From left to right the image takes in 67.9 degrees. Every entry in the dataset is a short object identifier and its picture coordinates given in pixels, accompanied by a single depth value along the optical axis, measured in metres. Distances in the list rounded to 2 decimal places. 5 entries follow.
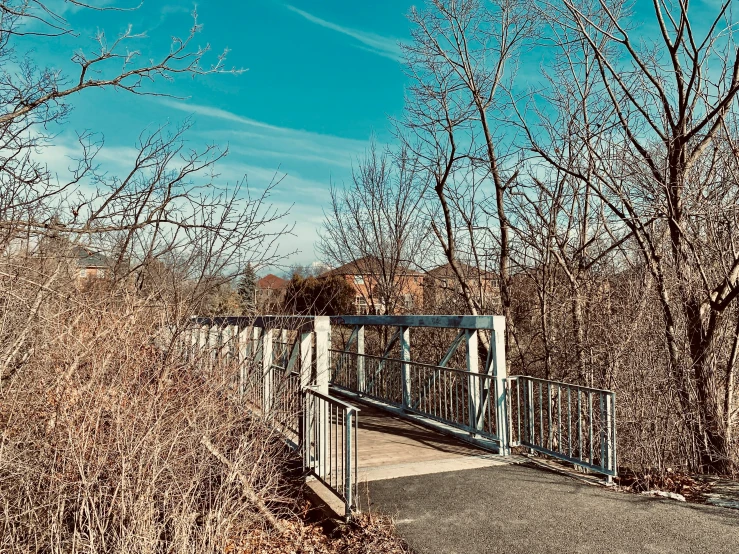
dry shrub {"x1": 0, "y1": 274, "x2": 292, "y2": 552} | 4.14
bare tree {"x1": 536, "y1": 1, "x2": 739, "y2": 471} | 7.59
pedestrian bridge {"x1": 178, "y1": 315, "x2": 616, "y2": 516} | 5.90
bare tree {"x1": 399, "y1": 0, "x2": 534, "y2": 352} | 11.69
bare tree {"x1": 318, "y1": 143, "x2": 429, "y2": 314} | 18.33
